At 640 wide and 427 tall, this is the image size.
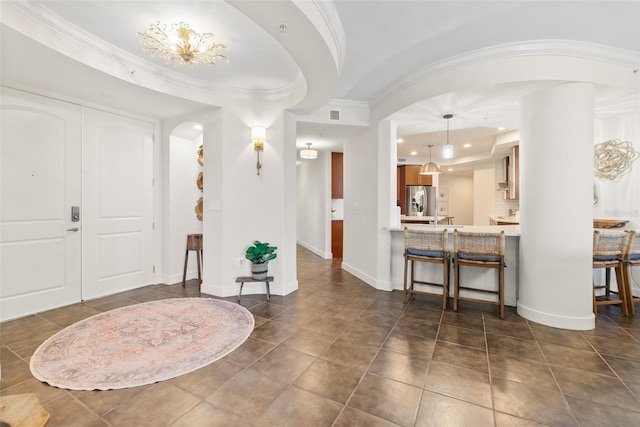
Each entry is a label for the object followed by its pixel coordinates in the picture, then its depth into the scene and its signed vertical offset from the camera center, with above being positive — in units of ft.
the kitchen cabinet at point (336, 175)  21.11 +2.61
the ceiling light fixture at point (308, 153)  18.39 +3.72
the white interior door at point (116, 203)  11.71 +0.25
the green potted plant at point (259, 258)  11.62 -2.08
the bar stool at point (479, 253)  10.11 -1.67
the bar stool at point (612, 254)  9.82 -1.60
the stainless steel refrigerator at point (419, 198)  25.28 +1.07
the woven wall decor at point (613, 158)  11.88 +2.24
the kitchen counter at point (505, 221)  17.34 -0.79
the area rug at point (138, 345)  6.53 -3.88
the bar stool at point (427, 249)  10.97 -1.66
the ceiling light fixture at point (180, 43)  7.86 +4.94
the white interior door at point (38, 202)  9.57 +0.23
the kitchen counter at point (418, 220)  20.29 -0.80
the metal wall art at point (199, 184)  14.66 +1.34
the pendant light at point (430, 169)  19.15 +2.79
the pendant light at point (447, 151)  13.42 +2.83
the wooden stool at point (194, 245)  14.05 -1.83
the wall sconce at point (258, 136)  12.10 +3.19
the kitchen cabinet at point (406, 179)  25.90 +2.87
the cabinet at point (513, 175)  18.55 +2.41
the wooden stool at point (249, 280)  11.63 -2.99
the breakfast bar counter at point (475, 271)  11.14 -2.69
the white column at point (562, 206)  9.06 +0.11
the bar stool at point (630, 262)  9.95 -1.90
